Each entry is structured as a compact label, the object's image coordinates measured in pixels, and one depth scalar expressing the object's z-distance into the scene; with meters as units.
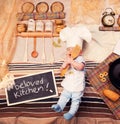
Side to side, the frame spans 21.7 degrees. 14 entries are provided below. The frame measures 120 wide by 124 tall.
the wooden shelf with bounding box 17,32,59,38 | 1.59
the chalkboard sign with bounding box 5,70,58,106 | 1.55
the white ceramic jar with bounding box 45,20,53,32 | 1.59
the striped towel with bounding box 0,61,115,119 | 1.51
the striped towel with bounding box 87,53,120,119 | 1.48
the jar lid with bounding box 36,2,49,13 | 1.63
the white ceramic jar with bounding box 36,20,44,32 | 1.59
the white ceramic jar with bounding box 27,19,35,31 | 1.59
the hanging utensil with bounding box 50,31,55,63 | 1.60
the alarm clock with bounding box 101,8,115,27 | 1.55
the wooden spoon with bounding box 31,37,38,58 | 1.61
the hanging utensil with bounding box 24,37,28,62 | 1.61
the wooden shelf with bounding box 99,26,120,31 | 1.56
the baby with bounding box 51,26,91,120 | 1.44
